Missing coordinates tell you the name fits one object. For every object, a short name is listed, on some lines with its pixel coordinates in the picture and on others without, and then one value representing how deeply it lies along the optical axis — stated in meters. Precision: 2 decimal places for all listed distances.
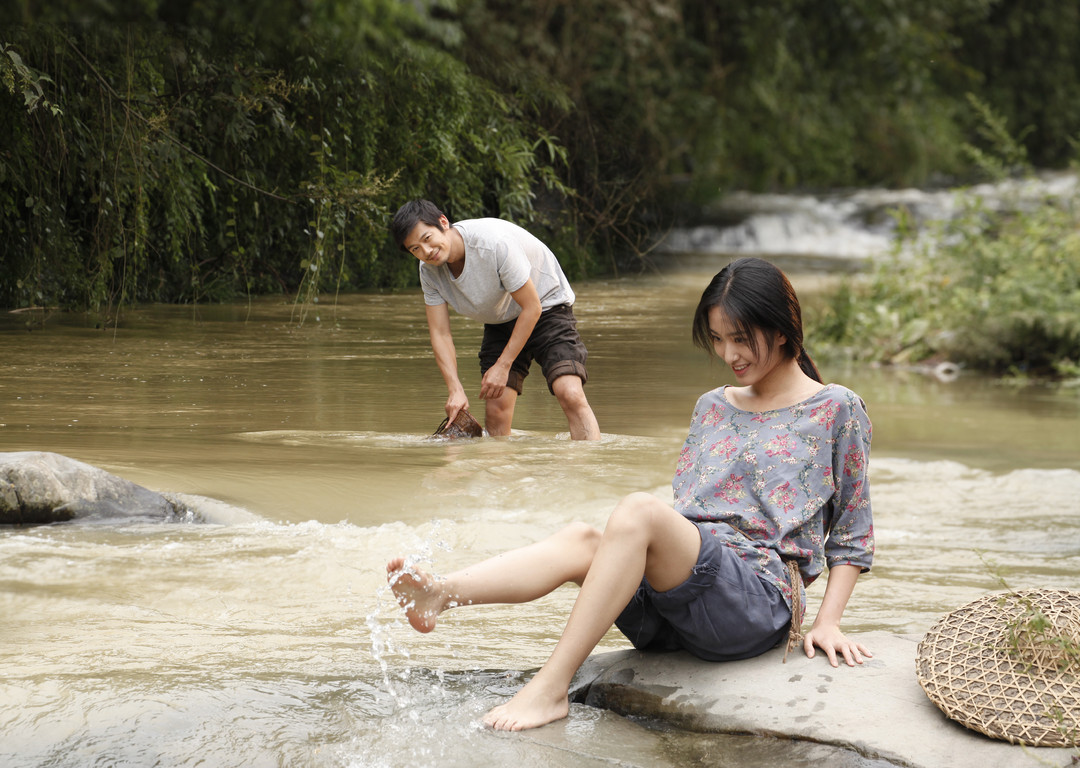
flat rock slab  4.58
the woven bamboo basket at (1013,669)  4.55
